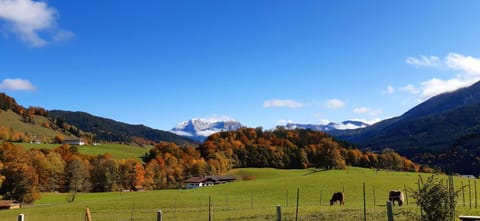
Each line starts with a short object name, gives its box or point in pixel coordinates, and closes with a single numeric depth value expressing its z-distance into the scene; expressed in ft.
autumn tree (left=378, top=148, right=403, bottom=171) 588.50
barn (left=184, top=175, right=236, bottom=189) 467.85
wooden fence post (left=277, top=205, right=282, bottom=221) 60.81
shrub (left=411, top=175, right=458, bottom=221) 53.57
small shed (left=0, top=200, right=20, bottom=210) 273.13
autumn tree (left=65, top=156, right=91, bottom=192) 422.82
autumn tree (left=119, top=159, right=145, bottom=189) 491.31
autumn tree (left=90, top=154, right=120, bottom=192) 454.40
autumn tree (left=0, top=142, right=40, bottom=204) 300.20
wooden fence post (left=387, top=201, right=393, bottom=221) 54.80
